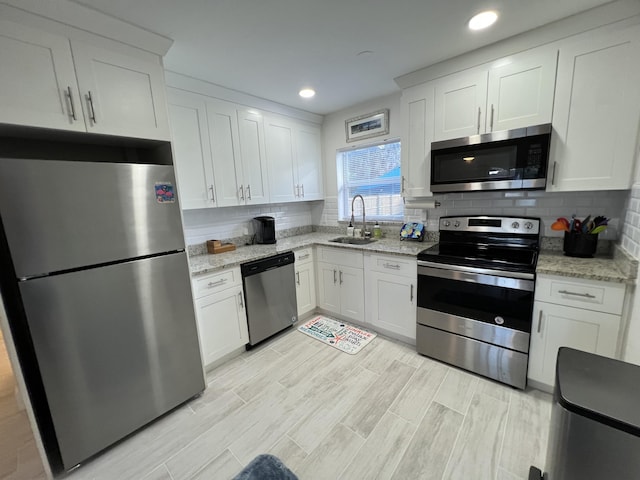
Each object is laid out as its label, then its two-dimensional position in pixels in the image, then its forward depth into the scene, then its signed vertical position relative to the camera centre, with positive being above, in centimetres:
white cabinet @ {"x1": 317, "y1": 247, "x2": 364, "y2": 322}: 279 -92
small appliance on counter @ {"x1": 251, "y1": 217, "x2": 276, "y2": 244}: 301 -32
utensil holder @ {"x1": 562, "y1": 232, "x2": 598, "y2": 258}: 186 -40
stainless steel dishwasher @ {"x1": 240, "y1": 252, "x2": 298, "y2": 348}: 249 -92
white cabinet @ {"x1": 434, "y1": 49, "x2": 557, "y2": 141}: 184 +71
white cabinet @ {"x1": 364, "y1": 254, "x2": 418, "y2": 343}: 241 -93
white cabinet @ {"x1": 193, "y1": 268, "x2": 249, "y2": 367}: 216 -94
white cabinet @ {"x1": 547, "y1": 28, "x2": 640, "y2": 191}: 161 +47
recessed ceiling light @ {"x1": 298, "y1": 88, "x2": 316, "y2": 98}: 264 +108
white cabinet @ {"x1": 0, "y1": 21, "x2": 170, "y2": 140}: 125 +66
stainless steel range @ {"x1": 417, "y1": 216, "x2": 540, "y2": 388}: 186 -79
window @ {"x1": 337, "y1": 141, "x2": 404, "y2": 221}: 310 +20
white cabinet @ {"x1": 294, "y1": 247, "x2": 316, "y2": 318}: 296 -92
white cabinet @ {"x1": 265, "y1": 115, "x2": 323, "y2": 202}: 300 +50
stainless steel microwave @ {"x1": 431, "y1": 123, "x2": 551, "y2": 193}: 186 +23
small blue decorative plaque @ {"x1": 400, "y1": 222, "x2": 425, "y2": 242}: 280 -39
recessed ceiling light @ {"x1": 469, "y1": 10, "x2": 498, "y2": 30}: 161 +106
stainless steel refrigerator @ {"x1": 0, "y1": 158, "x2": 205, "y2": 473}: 131 -46
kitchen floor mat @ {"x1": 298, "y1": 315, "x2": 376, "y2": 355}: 259 -141
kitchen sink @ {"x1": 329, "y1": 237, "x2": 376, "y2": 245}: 311 -51
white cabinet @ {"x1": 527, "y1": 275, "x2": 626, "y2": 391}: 158 -83
